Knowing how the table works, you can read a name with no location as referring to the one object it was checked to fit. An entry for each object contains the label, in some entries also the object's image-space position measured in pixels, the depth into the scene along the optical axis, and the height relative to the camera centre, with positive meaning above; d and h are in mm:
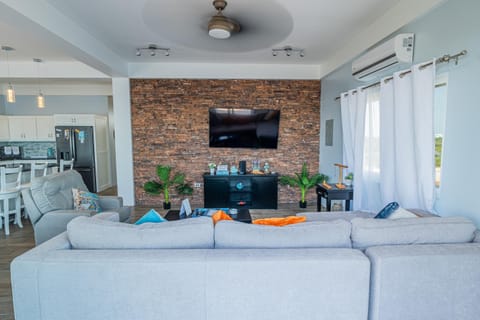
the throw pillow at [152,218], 1973 -569
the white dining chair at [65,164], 4801 -343
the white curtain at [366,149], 3271 -77
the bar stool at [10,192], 3582 -639
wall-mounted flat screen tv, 5109 +344
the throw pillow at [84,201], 2984 -649
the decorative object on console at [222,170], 4996 -499
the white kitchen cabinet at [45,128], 6353 +481
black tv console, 4938 -918
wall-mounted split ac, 2586 +959
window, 2264 +237
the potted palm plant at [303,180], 4887 -719
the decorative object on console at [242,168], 5086 -470
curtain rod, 2017 +698
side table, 3459 -688
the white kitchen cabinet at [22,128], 6320 +472
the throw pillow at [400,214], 1964 -562
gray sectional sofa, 1398 -777
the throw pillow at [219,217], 1882 -542
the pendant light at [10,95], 3779 +789
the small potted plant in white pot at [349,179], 3619 -516
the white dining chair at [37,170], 3982 -383
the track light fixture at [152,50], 4031 +1583
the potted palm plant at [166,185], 4816 -771
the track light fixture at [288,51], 4108 +1553
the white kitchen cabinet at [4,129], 6153 +455
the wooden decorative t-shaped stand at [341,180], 3535 -539
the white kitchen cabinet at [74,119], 6047 +665
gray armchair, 2703 -678
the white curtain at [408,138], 2275 +44
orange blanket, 1898 -588
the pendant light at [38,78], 4410 +1349
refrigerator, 6004 -33
